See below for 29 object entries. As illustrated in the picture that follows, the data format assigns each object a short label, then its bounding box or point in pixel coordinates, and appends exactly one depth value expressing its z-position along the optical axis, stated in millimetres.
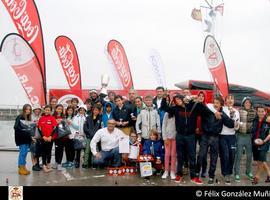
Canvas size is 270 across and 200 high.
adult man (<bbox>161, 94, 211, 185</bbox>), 6324
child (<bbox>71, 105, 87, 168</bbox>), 7645
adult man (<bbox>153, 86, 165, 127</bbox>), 7177
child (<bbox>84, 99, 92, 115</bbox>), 7836
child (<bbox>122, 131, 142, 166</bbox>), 7141
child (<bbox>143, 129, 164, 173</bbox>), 6914
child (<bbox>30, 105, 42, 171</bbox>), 7234
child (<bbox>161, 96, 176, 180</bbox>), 6660
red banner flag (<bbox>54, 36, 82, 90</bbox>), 12828
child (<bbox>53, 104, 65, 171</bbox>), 7477
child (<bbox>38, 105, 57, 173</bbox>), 7195
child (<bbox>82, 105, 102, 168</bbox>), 7586
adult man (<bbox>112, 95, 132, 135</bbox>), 7453
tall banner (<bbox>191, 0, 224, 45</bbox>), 14189
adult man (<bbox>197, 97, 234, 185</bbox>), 6297
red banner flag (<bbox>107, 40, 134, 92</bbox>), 17203
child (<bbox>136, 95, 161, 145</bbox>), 7105
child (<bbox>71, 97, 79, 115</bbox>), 8047
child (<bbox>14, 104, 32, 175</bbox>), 7008
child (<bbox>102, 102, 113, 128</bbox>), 7679
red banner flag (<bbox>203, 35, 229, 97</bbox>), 11188
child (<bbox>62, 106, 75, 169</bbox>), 7621
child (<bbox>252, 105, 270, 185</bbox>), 6414
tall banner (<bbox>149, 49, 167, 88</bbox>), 18412
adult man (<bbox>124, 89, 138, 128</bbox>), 7484
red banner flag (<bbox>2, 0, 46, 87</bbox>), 9500
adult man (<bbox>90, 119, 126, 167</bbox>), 7234
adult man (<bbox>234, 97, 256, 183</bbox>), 6512
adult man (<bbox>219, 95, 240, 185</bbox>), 6434
